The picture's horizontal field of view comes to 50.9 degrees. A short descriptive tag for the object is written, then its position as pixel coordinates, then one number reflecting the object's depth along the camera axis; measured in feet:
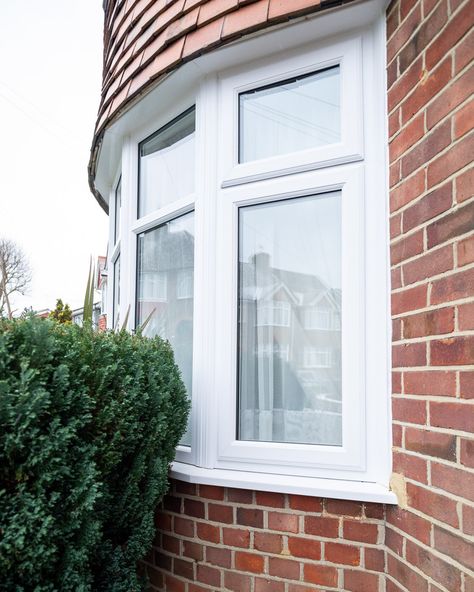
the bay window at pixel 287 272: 6.32
